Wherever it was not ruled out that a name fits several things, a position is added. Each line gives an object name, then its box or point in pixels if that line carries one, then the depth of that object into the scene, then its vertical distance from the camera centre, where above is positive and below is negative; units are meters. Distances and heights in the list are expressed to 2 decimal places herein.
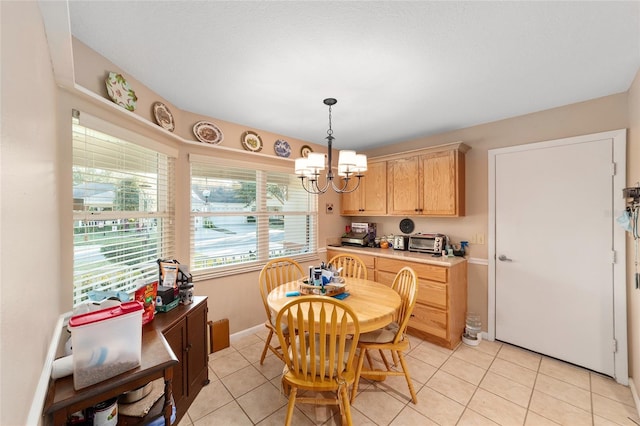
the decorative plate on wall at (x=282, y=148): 3.25 +0.85
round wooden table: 1.67 -0.71
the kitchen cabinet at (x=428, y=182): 2.89 +0.37
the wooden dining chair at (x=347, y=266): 2.83 -0.72
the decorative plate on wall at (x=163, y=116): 2.14 +0.86
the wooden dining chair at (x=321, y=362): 1.45 -0.92
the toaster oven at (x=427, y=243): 3.05 -0.41
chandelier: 2.04 +0.40
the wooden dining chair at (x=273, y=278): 2.16 -0.74
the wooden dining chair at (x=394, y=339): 1.83 -1.00
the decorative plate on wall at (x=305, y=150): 3.57 +0.90
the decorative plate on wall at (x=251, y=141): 2.93 +0.86
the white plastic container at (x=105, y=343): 1.01 -0.57
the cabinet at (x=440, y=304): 2.64 -1.04
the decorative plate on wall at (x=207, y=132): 2.58 +0.85
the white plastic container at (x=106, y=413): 1.08 -0.90
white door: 2.21 -0.38
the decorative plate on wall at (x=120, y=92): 1.69 +0.87
